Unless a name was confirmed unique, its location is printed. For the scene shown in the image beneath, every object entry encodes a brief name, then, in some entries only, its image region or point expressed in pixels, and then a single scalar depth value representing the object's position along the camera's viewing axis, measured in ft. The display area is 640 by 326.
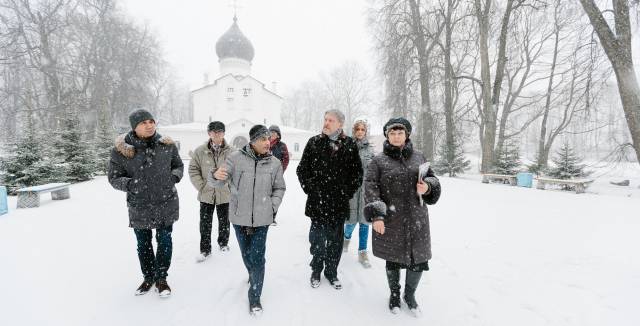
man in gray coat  9.27
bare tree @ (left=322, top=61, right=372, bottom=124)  149.79
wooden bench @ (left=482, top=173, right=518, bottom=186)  39.68
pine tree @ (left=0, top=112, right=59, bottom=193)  32.73
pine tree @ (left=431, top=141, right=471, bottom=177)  54.61
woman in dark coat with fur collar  8.79
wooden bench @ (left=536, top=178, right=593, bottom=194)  31.09
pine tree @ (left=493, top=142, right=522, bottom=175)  46.57
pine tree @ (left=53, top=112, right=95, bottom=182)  39.22
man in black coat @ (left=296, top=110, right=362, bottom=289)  10.36
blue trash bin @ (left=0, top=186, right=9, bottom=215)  20.81
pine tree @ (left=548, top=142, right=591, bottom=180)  40.76
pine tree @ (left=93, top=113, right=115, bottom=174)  46.11
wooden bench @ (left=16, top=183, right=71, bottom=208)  23.11
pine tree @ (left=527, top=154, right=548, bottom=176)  49.98
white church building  114.73
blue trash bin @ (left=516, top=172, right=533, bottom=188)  38.24
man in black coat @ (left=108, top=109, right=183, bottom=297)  9.38
